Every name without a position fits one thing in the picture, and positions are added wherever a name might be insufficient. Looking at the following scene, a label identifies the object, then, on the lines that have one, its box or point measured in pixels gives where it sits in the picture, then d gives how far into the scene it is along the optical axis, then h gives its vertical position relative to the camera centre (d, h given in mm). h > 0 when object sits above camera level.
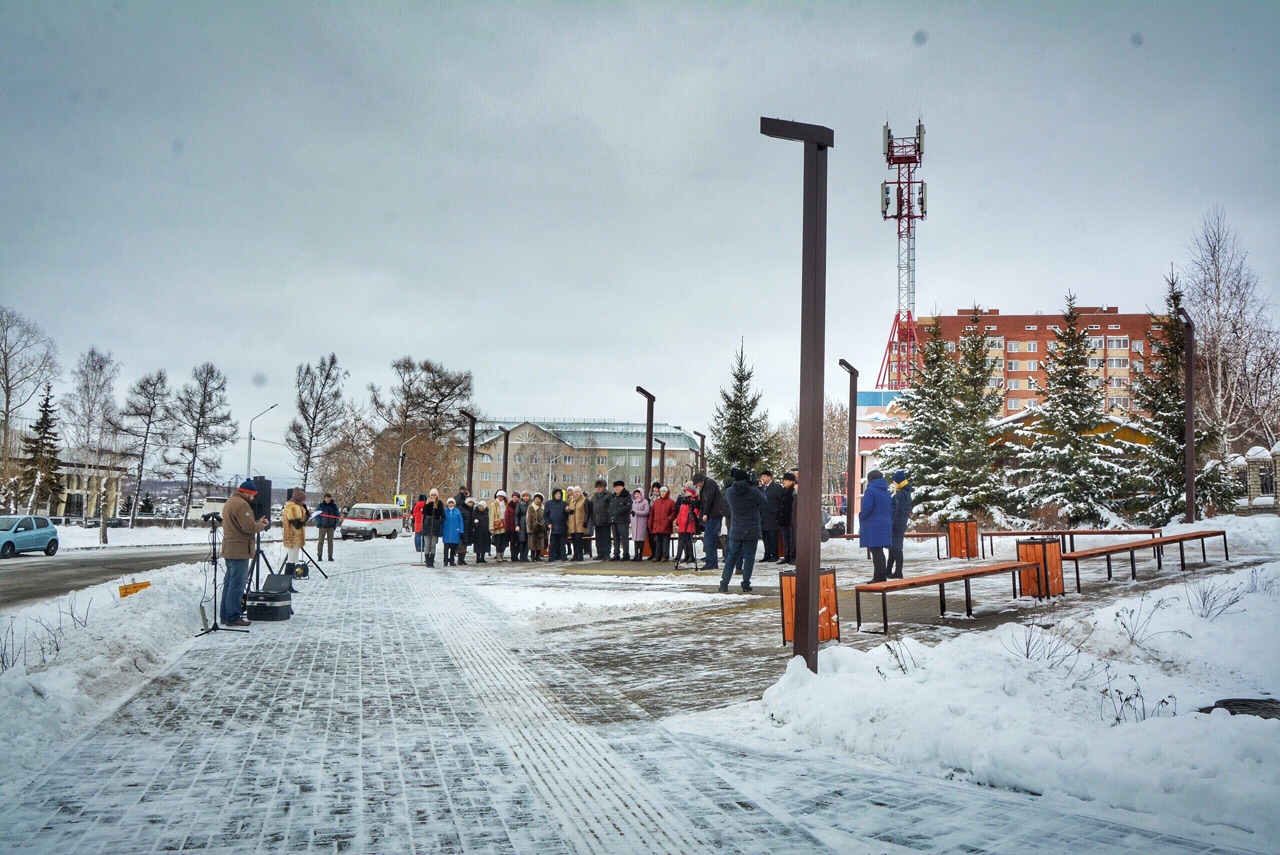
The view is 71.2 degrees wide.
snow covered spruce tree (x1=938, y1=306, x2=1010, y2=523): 31516 +1738
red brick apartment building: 100425 +20550
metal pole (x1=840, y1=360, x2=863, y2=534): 27525 +2580
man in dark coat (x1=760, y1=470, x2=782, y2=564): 17672 +148
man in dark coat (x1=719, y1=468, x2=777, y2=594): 12727 -115
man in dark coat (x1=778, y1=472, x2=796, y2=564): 17391 +13
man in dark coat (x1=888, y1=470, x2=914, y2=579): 13109 +54
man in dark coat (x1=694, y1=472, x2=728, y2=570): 16828 +48
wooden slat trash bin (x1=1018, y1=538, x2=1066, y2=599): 11477 -631
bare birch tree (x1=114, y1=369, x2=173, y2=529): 48938 +4547
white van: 40438 -646
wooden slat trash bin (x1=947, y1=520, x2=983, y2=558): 18688 -437
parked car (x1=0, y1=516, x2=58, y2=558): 26986 -1042
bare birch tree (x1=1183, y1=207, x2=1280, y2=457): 36062 +7366
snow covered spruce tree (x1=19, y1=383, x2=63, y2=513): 52312 +2260
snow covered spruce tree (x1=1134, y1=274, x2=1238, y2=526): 27422 +2138
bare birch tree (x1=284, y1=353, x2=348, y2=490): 54875 +5771
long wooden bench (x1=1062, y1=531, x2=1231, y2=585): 11953 -390
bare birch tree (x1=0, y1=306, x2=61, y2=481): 38969 +5974
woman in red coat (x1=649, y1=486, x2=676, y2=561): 20031 -195
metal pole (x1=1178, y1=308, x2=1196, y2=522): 22281 +2698
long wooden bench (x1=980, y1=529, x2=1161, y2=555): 17922 -243
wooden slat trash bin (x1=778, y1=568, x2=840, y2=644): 8329 -890
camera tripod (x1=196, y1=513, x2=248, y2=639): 9870 -583
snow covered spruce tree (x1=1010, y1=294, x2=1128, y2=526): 29531 +2277
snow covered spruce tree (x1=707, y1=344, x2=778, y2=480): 32312 +3054
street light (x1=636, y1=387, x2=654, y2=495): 25275 +2337
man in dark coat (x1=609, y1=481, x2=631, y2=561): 20844 -74
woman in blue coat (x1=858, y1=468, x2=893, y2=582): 12297 -62
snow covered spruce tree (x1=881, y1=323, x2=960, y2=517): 32500 +3173
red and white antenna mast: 64000 +23083
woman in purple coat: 20766 -112
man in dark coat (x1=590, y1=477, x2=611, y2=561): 21172 -136
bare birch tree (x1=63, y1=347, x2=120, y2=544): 47844 +5145
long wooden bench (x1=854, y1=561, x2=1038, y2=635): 8922 -655
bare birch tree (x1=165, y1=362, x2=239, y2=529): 50500 +4592
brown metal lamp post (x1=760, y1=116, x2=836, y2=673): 6836 +865
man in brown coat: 10203 -459
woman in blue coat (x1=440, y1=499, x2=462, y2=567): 20953 -475
